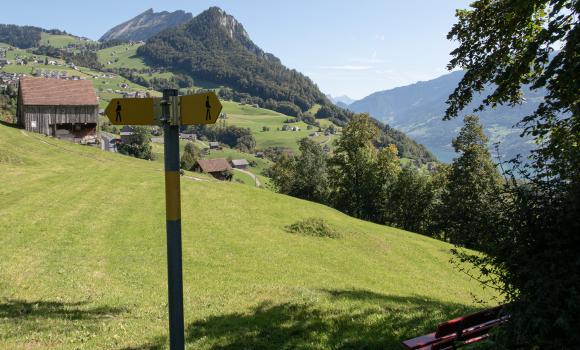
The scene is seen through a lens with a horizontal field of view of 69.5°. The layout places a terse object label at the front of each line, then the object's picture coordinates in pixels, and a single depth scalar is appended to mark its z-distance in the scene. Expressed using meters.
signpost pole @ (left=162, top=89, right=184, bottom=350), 5.64
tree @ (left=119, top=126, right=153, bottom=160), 99.62
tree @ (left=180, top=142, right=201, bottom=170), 138.09
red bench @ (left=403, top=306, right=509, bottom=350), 8.34
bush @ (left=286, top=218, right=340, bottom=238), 31.72
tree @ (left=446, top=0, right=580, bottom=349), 5.73
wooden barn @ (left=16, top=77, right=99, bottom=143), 59.75
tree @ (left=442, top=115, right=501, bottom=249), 53.16
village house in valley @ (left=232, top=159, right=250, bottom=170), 188.55
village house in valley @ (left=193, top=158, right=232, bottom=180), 124.69
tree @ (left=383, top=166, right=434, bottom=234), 69.19
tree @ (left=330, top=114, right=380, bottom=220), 65.12
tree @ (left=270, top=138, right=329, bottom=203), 81.62
